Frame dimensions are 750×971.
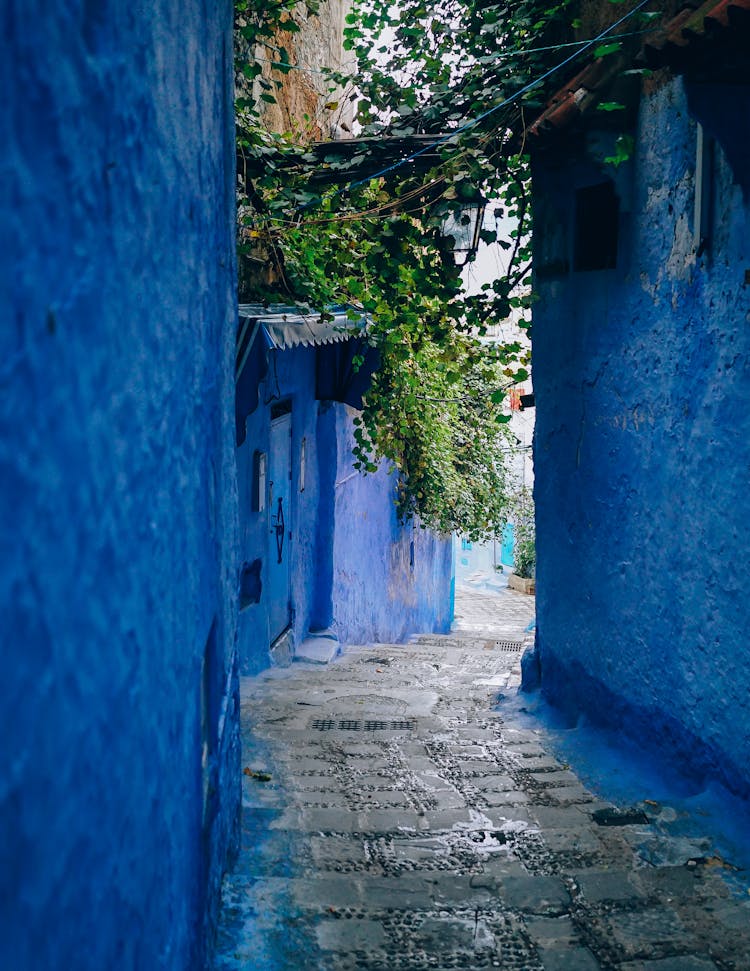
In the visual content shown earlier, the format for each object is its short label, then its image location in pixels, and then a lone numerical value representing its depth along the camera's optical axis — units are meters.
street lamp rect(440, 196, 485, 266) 7.11
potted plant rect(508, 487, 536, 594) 21.31
